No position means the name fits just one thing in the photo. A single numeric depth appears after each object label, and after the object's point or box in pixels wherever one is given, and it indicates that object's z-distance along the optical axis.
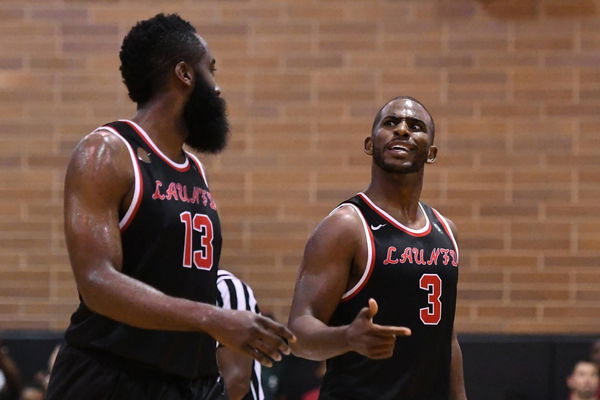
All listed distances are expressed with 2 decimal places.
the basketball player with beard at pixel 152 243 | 5.75
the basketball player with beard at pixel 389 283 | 7.79
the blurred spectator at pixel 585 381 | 12.97
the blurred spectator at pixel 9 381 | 13.03
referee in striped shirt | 9.34
